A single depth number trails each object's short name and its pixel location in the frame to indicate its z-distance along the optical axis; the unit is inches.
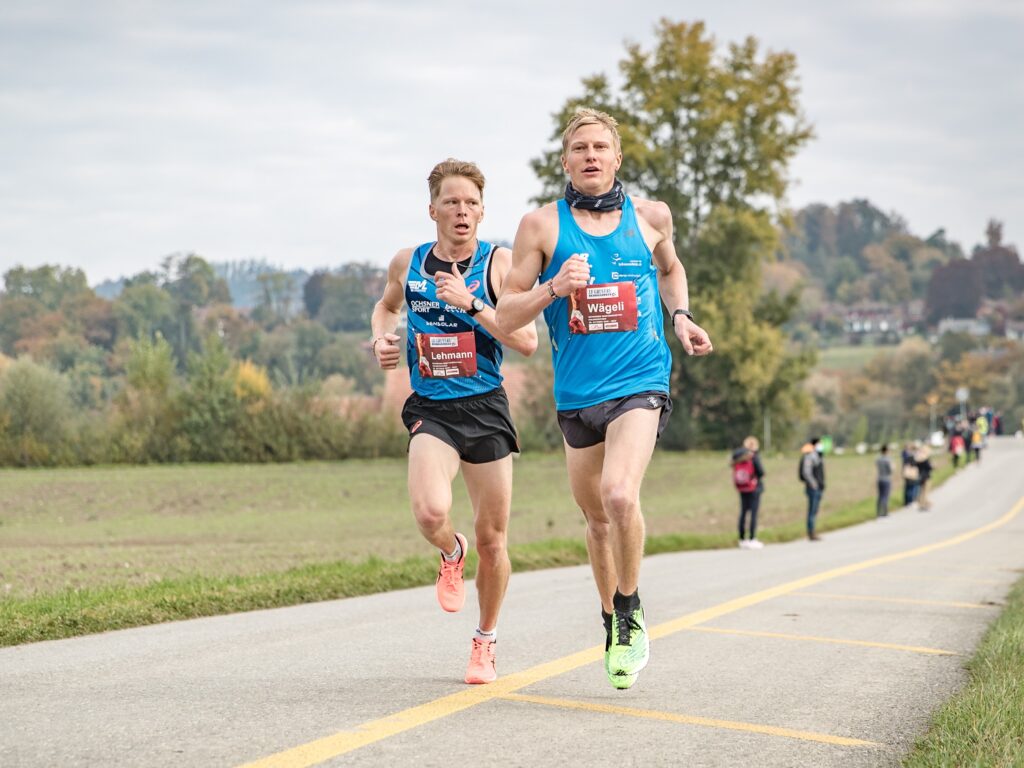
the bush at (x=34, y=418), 2160.4
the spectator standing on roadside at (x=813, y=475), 1013.2
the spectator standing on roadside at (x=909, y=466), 1534.2
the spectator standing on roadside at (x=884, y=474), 1359.5
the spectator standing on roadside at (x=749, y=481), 890.1
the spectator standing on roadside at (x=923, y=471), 1530.5
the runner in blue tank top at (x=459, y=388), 256.5
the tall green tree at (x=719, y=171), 2128.4
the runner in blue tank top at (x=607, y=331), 235.0
